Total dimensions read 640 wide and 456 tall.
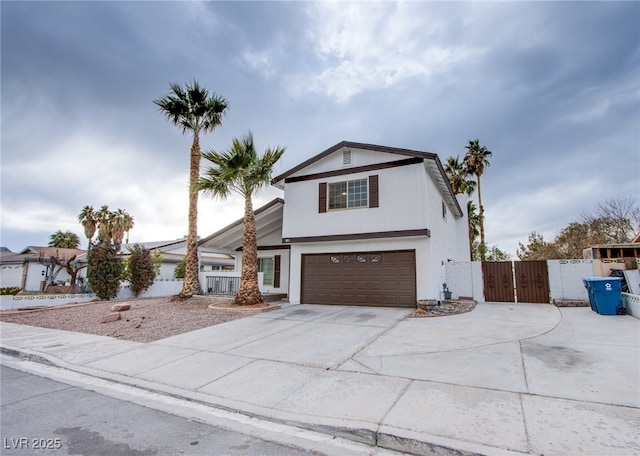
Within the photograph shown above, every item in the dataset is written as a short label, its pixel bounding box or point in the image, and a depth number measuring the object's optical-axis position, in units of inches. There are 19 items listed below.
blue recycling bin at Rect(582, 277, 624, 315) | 372.5
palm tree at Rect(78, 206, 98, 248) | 1158.3
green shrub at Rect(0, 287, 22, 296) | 610.2
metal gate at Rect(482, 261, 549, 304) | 509.0
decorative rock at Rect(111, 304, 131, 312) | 460.4
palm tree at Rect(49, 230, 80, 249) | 1504.7
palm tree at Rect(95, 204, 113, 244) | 1163.0
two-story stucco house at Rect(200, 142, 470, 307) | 468.4
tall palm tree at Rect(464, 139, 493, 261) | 1051.9
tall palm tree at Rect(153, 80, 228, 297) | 590.9
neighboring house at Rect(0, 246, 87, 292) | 1072.2
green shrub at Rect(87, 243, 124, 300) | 666.8
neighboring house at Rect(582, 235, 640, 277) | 440.8
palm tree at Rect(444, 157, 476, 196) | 1050.7
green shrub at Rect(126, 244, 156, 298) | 734.5
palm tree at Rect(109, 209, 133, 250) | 1173.7
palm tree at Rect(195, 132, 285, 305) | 477.4
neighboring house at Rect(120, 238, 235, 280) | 1010.7
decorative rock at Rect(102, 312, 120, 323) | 411.5
